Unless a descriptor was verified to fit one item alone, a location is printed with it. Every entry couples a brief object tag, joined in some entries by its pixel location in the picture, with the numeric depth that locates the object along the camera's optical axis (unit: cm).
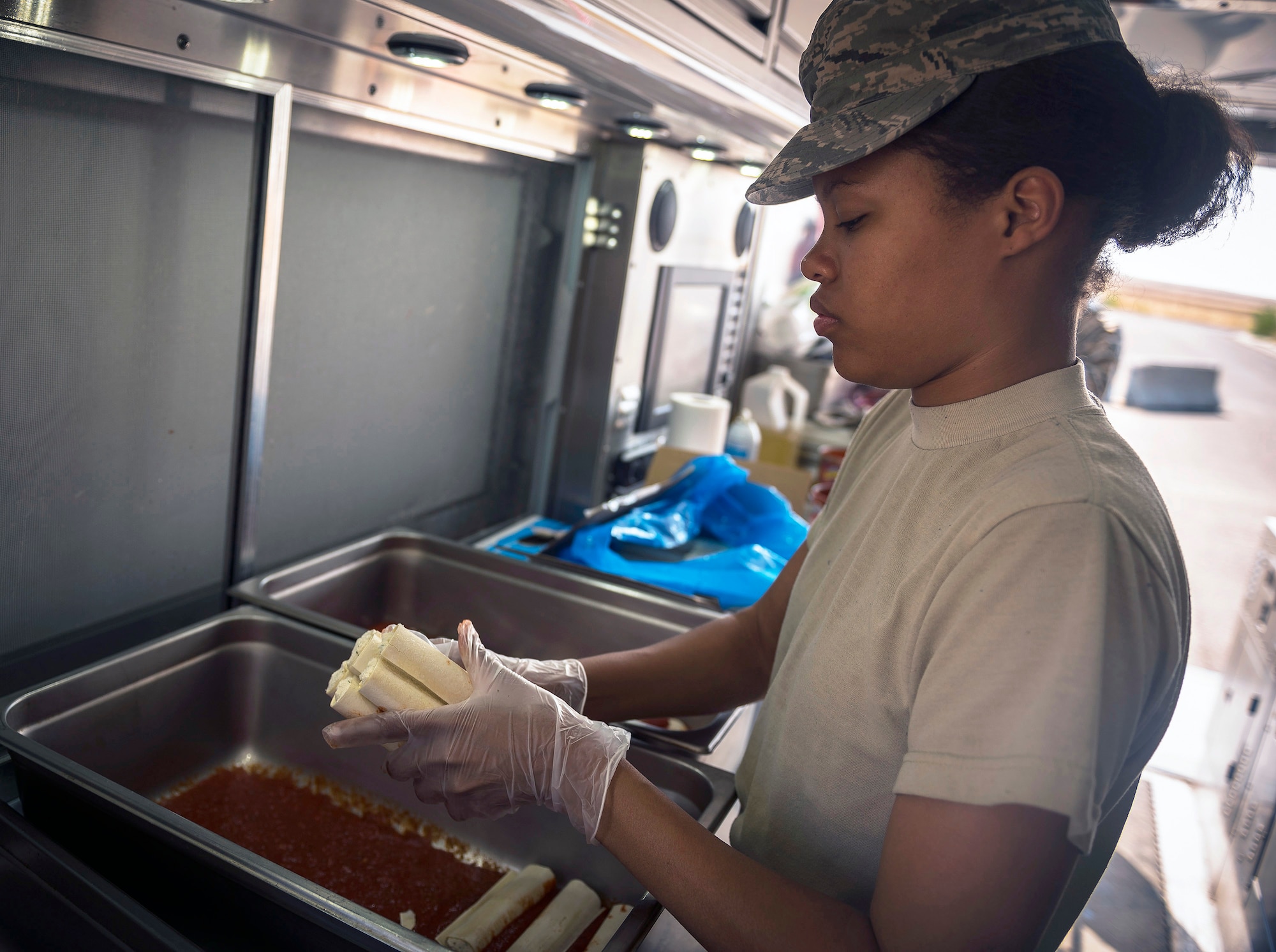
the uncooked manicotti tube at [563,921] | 125
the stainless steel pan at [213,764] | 103
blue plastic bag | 216
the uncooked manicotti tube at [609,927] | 129
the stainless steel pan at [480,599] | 194
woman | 73
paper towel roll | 303
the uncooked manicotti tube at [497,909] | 122
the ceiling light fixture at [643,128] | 219
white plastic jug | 369
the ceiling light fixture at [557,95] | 185
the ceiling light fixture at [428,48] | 150
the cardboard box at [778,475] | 297
